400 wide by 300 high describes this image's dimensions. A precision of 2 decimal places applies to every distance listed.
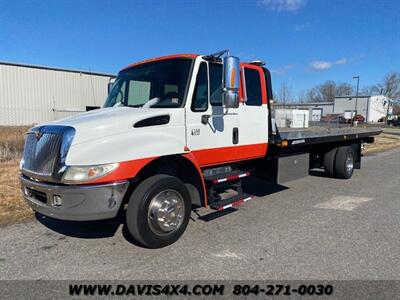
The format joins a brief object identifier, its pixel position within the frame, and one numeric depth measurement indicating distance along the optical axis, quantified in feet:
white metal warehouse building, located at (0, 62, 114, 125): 94.89
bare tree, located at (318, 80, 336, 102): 377.09
